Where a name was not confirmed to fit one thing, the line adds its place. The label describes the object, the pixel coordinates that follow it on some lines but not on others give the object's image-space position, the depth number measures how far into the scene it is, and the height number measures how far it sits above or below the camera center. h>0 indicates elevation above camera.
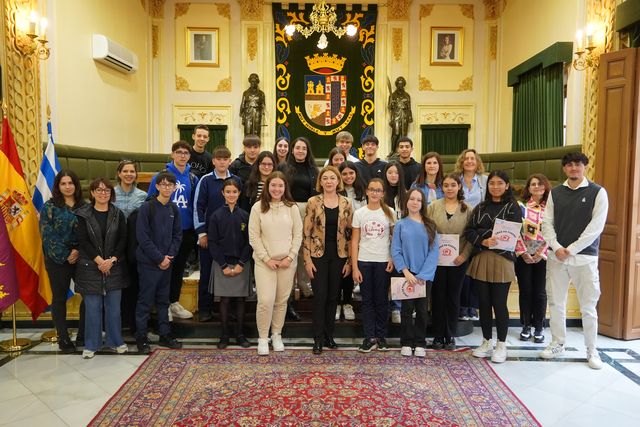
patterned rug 2.76 -1.31
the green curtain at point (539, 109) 6.42 +1.21
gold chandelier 6.33 +2.31
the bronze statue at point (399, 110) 8.78 +1.49
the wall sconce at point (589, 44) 5.02 +1.61
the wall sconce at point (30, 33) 4.55 +1.52
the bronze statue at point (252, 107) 8.67 +1.50
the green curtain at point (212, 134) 8.95 +1.04
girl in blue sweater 3.60 -0.43
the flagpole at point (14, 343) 3.83 -1.29
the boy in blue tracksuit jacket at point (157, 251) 3.69 -0.49
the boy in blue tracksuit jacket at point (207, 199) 3.99 -0.08
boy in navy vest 3.59 -0.41
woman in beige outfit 3.67 -0.44
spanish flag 3.90 -0.33
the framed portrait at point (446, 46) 8.93 +2.73
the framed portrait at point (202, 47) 8.81 +2.64
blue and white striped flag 4.08 +0.08
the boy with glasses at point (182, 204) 4.16 -0.13
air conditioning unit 6.58 +1.97
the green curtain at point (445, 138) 9.08 +1.01
